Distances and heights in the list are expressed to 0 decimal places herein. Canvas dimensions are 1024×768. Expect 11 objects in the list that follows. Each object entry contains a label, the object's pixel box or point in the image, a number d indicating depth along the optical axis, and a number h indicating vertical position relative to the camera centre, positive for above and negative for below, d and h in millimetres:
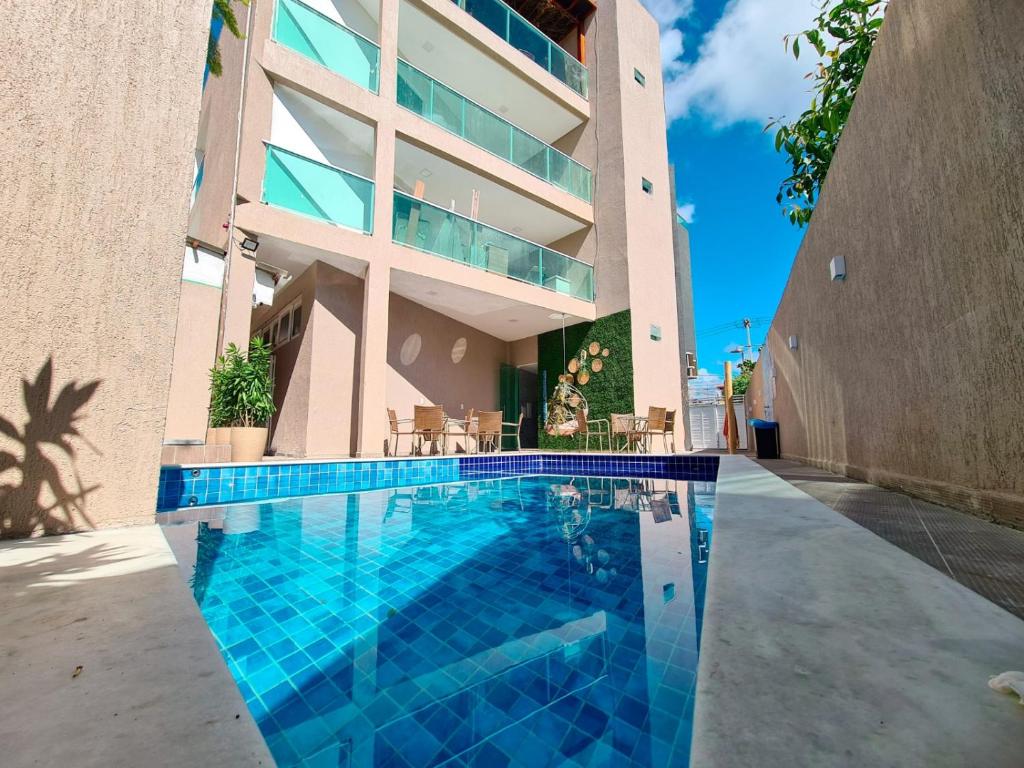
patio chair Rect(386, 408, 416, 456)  7473 +204
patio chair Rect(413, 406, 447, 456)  7352 +249
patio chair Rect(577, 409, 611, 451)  9484 +164
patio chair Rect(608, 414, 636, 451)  8633 +114
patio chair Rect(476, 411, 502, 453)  8016 +222
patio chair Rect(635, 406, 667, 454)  8540 +193
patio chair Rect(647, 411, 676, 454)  8678 +195
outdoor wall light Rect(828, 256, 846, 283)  3875 +1439
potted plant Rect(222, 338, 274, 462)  5449 +368
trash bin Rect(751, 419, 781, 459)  8328 -55
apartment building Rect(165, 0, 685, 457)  6582 +3955
